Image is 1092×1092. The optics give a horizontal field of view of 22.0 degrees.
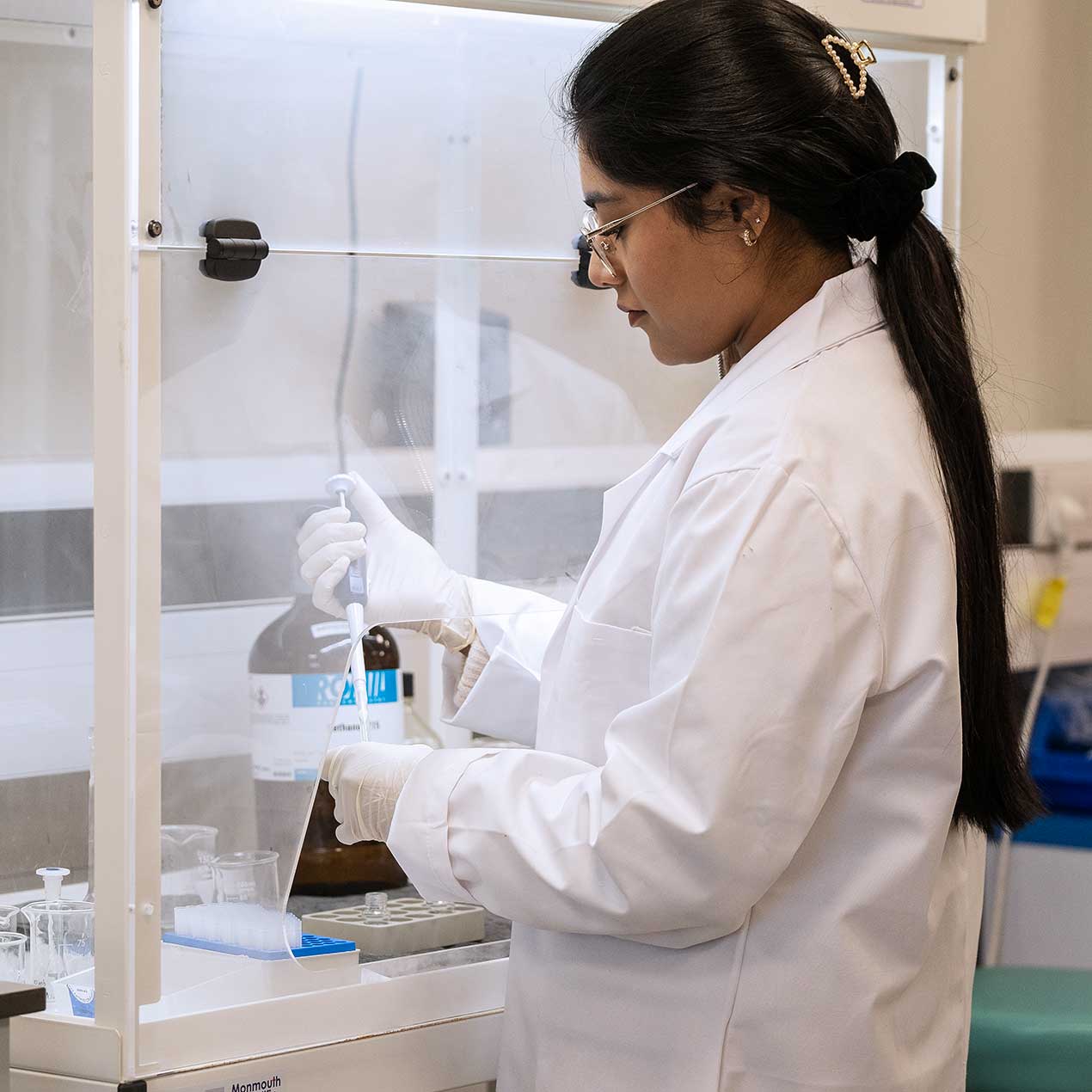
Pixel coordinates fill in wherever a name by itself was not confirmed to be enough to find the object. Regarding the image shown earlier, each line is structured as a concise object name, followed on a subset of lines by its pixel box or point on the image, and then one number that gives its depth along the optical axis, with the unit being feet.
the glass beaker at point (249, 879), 6.59
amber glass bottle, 6.69
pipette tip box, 6.52
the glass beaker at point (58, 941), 6.55
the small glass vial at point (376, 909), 7.08
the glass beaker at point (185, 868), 6.45
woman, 5.77
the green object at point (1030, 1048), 7.49
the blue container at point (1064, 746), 9.69
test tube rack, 7.00
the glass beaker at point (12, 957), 6.59
